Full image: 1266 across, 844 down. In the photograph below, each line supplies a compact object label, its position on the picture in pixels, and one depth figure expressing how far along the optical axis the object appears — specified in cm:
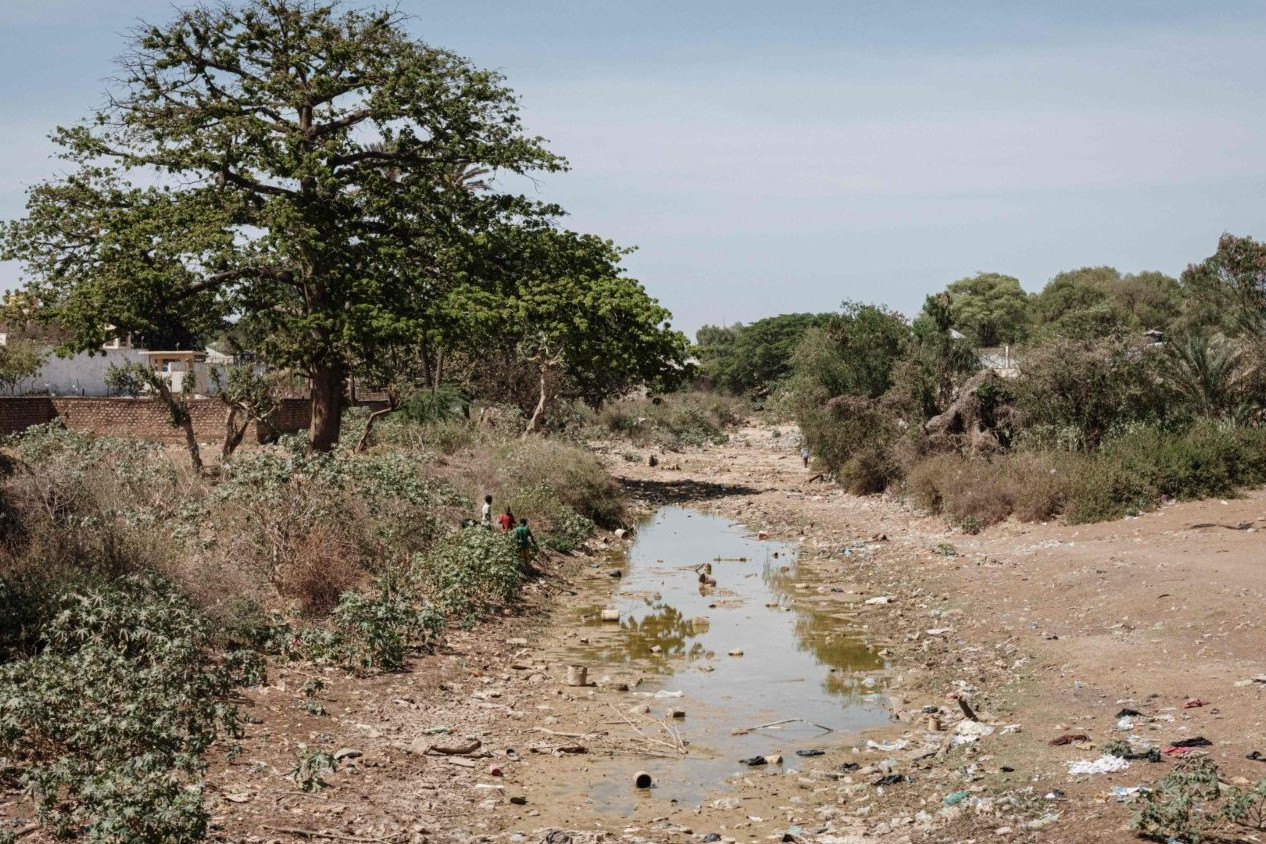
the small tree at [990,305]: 7681
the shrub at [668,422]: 4556
